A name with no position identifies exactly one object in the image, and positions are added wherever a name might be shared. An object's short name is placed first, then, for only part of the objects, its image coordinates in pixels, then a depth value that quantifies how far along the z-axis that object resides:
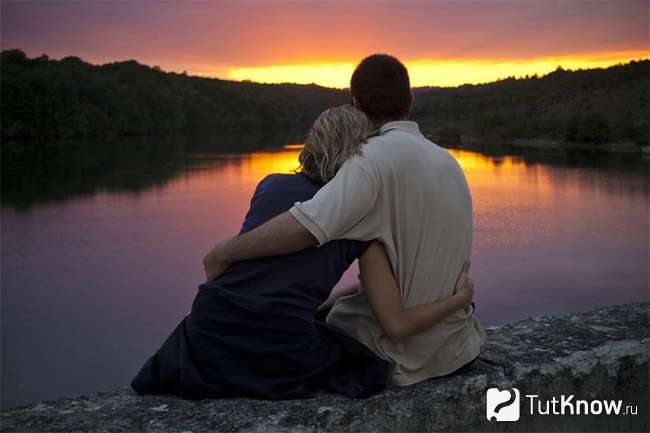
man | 1.59
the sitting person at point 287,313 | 1.66
